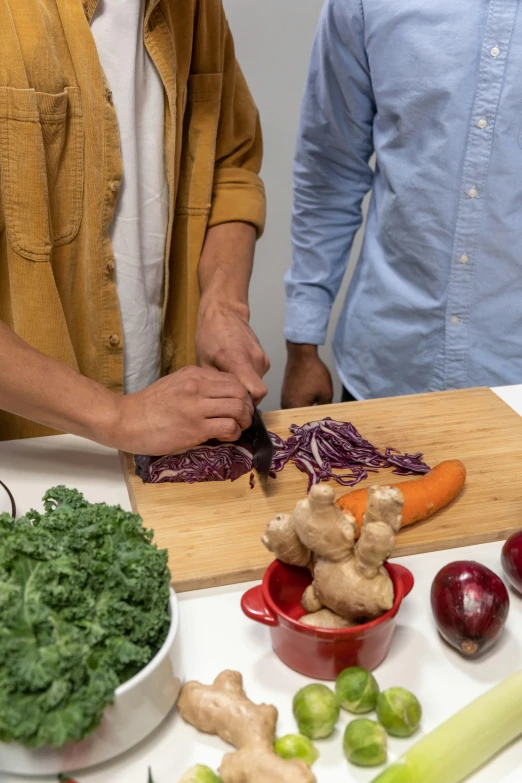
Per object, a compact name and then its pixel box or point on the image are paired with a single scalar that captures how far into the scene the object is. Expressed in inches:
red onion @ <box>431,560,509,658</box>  45.6
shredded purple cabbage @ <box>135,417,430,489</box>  67.7
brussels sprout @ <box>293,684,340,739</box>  40.8
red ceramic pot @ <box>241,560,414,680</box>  43.5
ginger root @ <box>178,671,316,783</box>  37.4
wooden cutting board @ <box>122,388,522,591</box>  57.9
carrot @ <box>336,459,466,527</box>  60.1
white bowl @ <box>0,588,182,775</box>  37.8
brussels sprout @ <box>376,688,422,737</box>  40.8
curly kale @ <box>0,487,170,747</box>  35.1
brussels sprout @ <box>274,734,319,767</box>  39.6
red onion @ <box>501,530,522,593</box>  52.0
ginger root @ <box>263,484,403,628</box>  42.3
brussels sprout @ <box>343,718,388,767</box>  39.3
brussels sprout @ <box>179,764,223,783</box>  37.9
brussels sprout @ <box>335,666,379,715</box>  41.9
